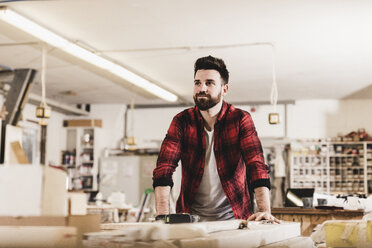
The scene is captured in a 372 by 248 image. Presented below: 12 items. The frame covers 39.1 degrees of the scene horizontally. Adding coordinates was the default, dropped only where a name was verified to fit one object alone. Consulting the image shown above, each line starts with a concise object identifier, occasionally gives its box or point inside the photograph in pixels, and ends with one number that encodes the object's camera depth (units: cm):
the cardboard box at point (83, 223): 118
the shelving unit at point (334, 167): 1251
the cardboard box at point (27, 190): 114
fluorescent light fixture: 627
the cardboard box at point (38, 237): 113
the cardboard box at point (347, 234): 183
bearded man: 256
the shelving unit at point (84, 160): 1383
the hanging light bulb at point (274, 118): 922
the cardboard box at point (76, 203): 135
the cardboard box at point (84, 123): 1389
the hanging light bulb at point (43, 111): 817
